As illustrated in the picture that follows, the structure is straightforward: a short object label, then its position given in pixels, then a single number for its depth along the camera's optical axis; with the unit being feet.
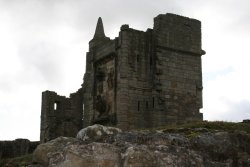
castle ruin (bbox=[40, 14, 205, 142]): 96.99
